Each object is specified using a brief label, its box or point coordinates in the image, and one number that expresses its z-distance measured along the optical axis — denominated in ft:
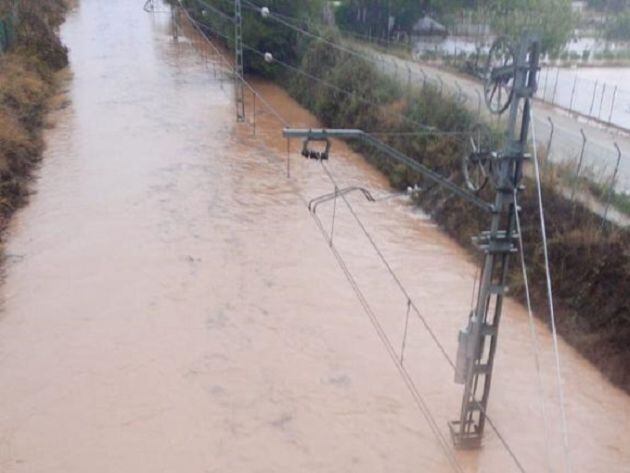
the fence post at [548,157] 57.82
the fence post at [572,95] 85.08
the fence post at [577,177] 52.82
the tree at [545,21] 106.83
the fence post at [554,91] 87.50
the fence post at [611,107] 80.06
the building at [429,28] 135.44
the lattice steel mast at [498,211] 26.40
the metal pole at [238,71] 80.89
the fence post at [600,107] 82.28
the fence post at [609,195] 49.29
